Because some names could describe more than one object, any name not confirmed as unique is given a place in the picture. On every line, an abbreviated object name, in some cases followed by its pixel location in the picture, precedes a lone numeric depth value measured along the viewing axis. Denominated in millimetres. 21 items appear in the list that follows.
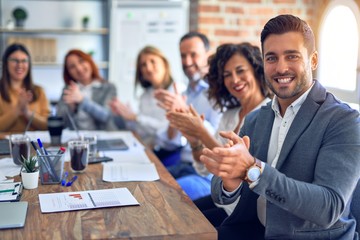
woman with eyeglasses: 2879
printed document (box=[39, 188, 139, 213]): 1314
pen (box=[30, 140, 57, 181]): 1575
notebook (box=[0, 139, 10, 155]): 2075
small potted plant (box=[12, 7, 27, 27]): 4922
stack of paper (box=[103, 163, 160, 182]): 1657
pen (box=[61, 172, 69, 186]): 1570
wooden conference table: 1126
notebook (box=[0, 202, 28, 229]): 1159
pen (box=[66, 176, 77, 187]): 1563
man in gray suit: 1225
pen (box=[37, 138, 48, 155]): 1589
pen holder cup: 1574
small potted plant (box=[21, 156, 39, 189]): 1514
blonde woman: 3103
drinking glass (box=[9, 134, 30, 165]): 1831
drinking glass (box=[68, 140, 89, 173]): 1720
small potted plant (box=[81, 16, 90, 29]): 5117
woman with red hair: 3102
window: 2330
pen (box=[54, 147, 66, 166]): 1581
